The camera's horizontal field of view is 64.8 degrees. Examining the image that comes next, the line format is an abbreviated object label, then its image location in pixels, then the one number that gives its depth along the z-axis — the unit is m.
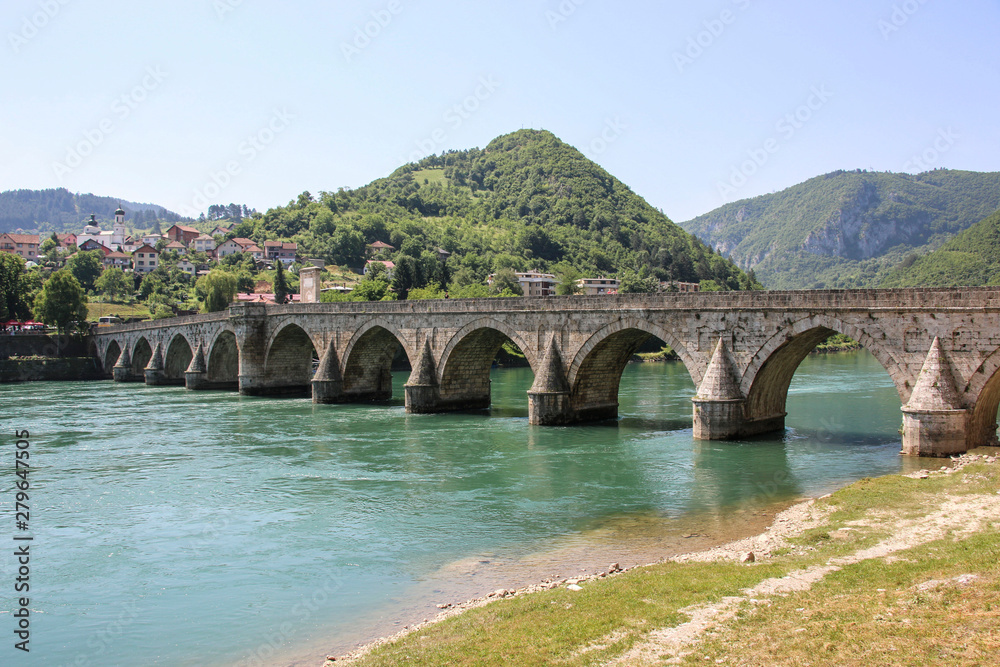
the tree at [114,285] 114.25
